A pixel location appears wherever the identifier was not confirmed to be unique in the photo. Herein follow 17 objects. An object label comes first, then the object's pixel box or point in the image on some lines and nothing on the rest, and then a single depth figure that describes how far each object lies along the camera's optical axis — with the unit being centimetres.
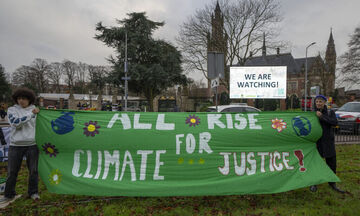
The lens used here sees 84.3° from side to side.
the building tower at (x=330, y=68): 3055
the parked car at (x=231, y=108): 1041
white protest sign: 1555
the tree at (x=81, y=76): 6744
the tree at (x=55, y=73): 6281
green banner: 312
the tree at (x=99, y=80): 2528
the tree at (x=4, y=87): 4004
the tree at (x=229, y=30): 2095
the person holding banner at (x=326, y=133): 346
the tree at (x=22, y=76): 5704
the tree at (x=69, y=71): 6481
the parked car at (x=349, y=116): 743
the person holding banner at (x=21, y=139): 306
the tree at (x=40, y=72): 5941
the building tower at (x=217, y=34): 2180
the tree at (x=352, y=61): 2730
